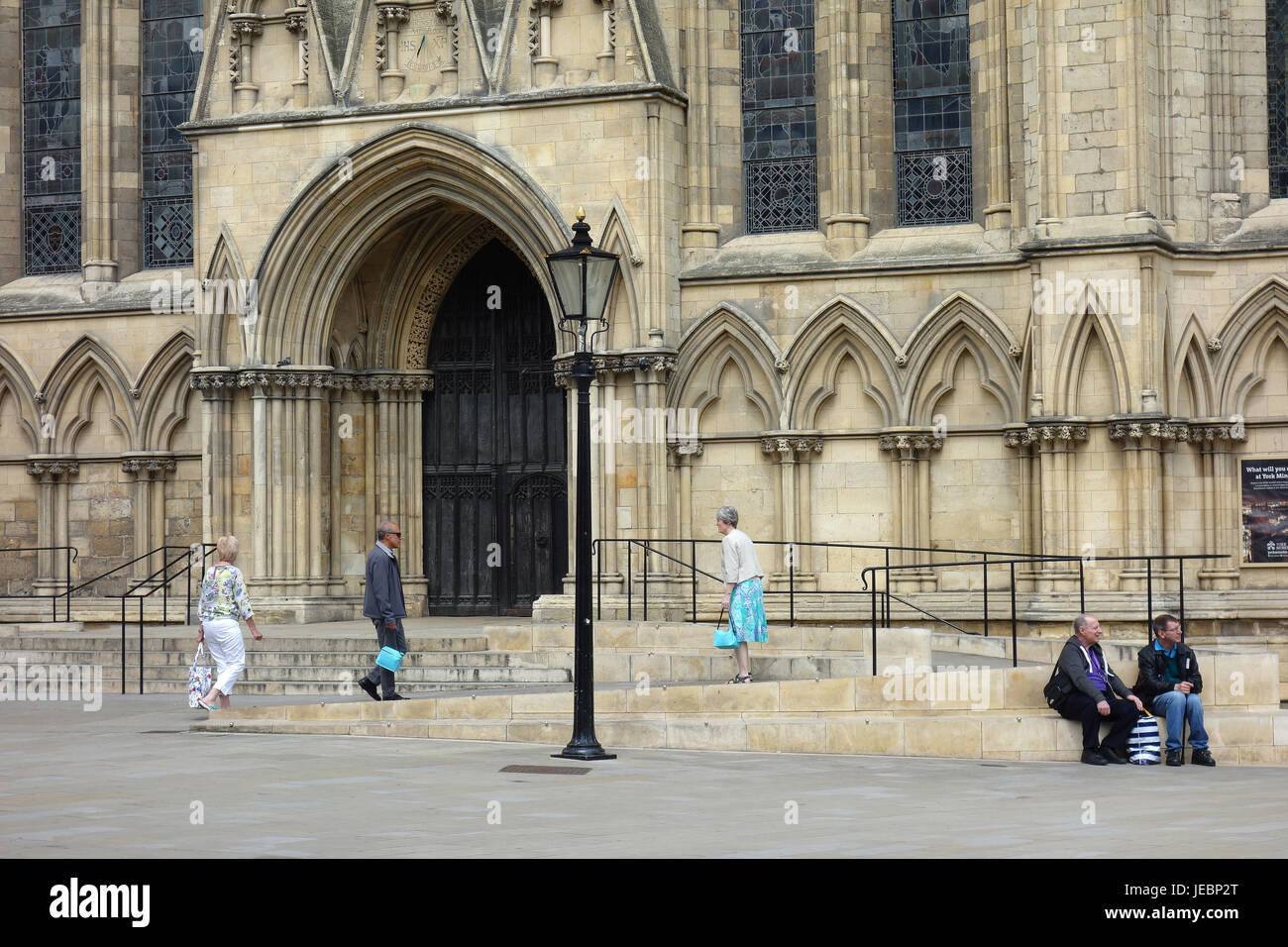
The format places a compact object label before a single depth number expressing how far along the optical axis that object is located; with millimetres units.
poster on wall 20828
